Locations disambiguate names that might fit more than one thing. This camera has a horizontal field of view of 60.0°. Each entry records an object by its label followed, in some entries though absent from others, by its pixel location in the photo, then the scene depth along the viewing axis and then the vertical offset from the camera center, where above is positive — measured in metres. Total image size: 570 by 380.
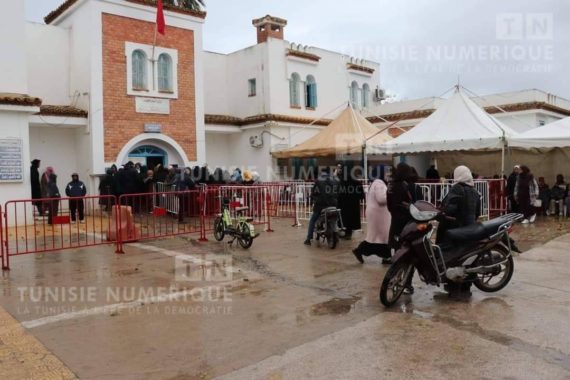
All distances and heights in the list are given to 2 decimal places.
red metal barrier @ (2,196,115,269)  9.57 -1.19
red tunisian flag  16.17 +5.26
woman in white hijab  5.98 -0.34
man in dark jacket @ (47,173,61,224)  14.13 -0.19
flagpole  16.91 +4.17
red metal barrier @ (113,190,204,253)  10.03 -0.87
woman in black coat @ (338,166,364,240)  9.55 -0.44
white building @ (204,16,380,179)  20.41 +3.45
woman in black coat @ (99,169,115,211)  14.62 -0.11
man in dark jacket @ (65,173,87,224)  13.60 -0.37
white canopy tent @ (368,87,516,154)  13.19 +1.21
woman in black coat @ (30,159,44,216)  14.26 +0.04
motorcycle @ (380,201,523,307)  5.61 -0.94
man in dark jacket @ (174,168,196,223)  12.12 -0.21
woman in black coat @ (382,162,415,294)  7.17 -0.32
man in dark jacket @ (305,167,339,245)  9.50 -0.35
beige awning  15.52 +1.29
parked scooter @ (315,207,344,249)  9.30 -0.91
